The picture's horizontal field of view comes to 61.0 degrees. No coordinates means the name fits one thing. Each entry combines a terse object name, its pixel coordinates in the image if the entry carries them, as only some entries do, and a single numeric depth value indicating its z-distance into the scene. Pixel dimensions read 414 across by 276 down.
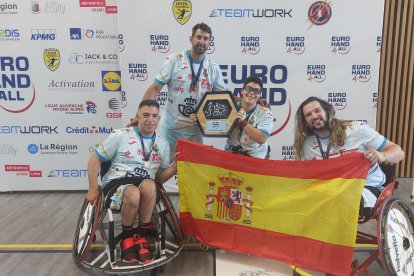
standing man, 3.09
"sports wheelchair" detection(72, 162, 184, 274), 2.32
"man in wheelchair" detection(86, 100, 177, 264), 2.44
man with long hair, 2.43
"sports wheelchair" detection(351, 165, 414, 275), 2.04
